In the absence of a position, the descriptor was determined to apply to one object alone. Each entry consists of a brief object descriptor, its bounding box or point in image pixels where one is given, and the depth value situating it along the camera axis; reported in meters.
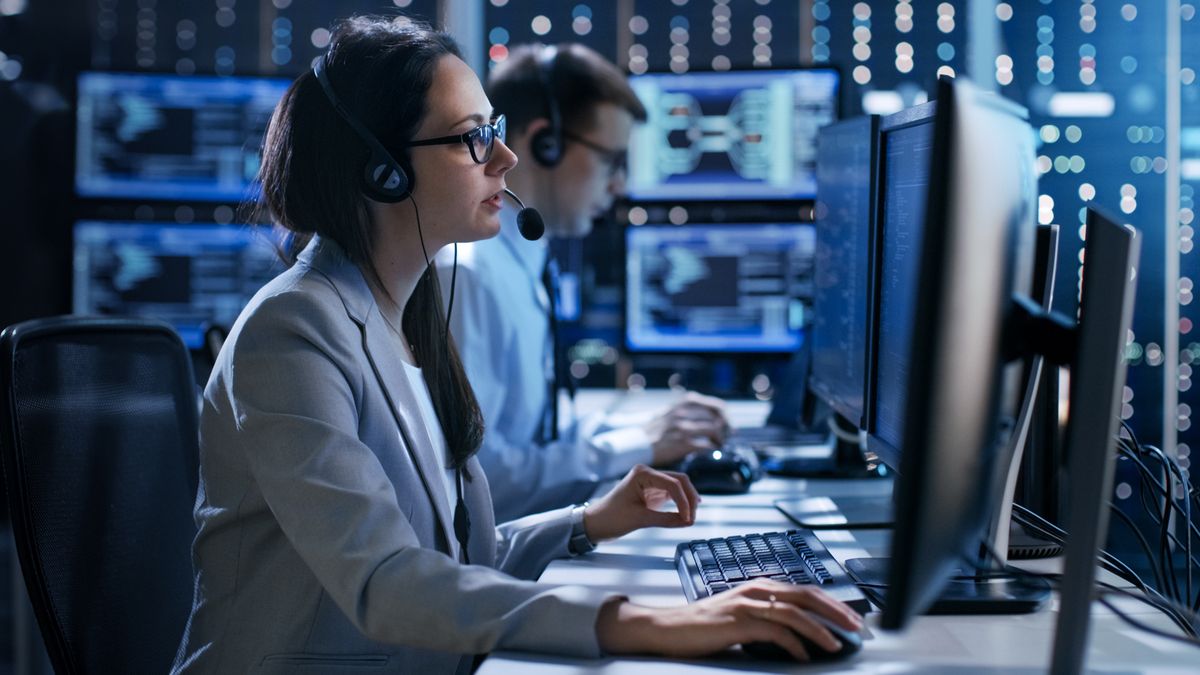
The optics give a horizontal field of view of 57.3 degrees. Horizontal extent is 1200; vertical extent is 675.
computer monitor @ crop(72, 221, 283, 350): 2.65
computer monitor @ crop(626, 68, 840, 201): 2.56
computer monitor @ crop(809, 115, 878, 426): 1.36
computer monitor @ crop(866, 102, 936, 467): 1.07
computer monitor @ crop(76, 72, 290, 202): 2.70
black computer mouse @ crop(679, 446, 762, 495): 1.69
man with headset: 1.85
